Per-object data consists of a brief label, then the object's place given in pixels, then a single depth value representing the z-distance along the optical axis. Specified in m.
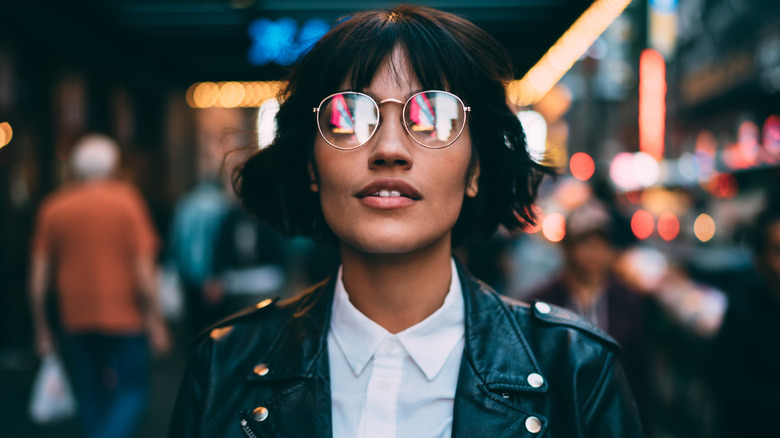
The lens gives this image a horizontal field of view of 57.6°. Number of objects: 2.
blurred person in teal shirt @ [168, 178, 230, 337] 6.51
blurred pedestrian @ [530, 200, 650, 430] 3.91
